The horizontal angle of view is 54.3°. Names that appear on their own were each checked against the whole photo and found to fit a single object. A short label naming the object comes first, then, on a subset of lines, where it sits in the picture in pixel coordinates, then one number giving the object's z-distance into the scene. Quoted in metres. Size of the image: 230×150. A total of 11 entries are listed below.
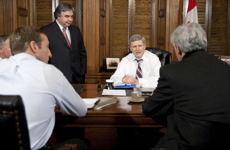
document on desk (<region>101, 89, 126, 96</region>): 2.05
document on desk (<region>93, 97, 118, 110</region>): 1.62
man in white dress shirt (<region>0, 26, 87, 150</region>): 1.05
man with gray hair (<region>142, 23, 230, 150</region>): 1.14
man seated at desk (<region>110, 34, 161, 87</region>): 2.90
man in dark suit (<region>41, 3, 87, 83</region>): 3.10
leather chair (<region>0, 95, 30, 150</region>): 0.76
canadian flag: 3.83
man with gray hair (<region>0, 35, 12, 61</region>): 2.39
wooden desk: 1.53
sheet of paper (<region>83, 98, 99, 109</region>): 1.64
